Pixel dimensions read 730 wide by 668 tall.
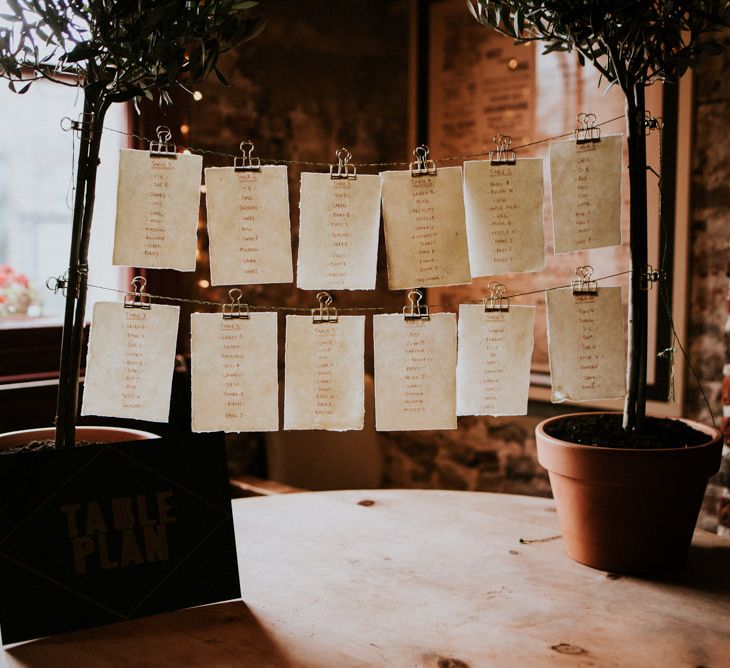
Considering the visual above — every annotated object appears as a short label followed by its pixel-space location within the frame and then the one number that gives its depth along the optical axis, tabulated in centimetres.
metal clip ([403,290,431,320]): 136
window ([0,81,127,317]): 257
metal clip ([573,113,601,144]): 134
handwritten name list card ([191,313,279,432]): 132
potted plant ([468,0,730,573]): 125
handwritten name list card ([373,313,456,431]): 137
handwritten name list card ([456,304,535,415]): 138
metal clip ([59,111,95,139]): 123
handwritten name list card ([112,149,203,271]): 129
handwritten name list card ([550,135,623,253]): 136
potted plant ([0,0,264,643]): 108
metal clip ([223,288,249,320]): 132
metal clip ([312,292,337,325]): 134
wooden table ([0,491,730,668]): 101
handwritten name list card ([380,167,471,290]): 137
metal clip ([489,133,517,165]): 134
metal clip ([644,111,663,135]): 135
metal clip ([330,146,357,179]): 135
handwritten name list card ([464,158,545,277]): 137
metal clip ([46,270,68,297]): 122
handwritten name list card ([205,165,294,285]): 132
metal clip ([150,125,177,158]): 129
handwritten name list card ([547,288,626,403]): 137
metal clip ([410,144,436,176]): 136
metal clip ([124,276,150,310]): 129
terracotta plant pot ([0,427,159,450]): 131
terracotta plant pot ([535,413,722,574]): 123
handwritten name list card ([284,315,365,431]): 135
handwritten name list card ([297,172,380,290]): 136
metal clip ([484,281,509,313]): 138
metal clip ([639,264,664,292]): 132
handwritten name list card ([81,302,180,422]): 129
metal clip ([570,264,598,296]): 136
